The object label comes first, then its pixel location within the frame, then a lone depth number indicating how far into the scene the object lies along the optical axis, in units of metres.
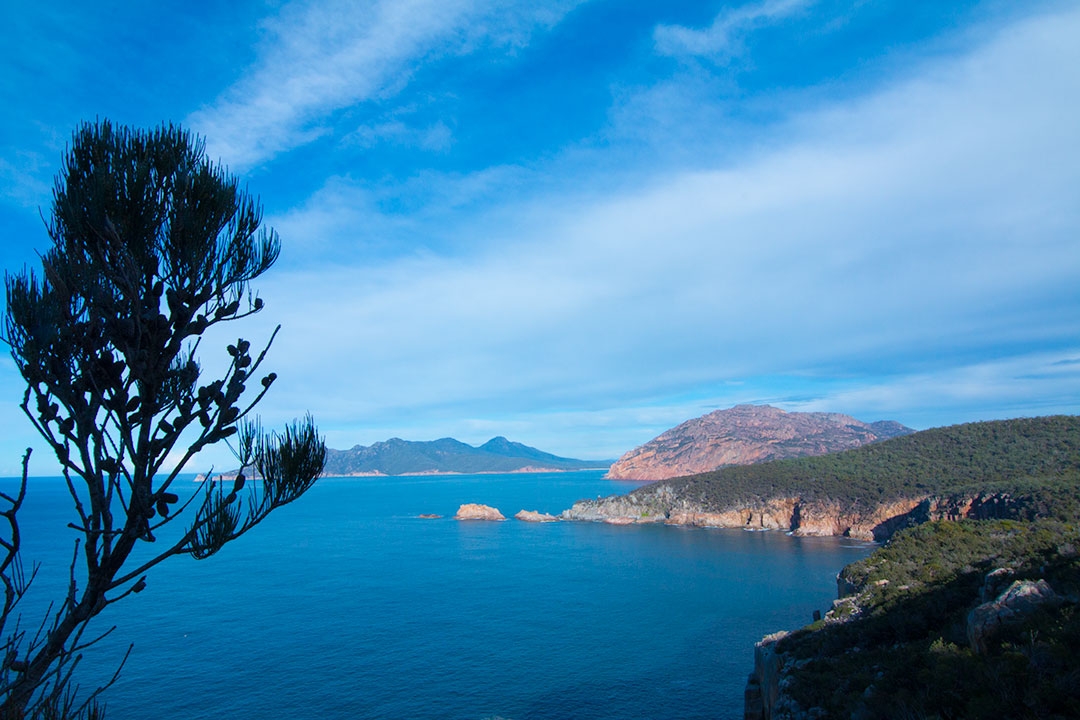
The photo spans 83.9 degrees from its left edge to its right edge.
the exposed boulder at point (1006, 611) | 12.34
